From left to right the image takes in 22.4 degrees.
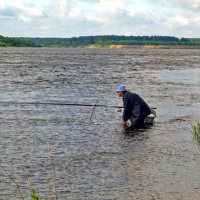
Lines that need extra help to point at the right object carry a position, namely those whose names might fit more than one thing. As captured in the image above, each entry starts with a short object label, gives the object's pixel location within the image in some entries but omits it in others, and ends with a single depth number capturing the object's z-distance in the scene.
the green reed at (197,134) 11.54
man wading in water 18.58
